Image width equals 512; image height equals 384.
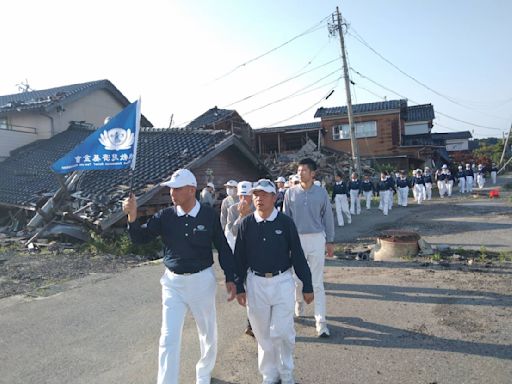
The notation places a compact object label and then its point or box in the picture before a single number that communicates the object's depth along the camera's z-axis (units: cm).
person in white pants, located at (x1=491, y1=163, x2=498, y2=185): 3394
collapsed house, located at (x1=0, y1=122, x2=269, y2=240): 1227
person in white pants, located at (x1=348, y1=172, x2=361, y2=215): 1841
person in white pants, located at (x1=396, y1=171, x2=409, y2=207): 1998
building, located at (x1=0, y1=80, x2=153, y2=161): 2069
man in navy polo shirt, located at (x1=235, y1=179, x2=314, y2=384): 388
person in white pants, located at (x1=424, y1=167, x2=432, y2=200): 2264
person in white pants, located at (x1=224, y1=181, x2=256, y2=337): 561
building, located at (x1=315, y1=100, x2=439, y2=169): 3272
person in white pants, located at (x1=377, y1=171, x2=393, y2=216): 1791
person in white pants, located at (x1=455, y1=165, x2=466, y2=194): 2644
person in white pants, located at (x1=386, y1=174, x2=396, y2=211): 1822
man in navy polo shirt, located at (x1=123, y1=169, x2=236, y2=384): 387
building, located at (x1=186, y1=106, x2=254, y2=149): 2678
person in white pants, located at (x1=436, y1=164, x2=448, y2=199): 2449
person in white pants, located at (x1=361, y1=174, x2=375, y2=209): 2016
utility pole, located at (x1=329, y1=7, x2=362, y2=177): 2247
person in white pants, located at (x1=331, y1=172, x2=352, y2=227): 1614
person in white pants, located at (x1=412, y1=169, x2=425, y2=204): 2123
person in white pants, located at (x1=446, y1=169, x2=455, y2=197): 2461
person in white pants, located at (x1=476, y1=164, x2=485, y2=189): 2974
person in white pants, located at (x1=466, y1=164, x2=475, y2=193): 2614
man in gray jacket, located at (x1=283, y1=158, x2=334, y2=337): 543
